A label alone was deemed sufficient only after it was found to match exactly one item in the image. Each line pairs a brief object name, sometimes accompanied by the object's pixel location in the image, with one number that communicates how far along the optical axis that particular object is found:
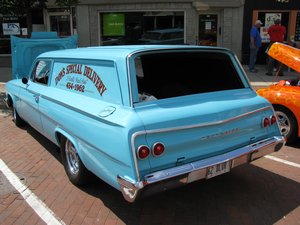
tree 8.59
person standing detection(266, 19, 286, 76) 12.22
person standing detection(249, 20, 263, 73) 12.37
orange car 5.43
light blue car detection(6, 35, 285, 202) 3.09
